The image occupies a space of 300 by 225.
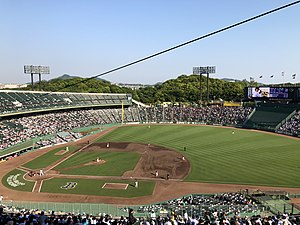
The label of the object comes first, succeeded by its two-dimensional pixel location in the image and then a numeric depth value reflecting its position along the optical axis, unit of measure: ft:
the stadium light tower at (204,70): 290.31
